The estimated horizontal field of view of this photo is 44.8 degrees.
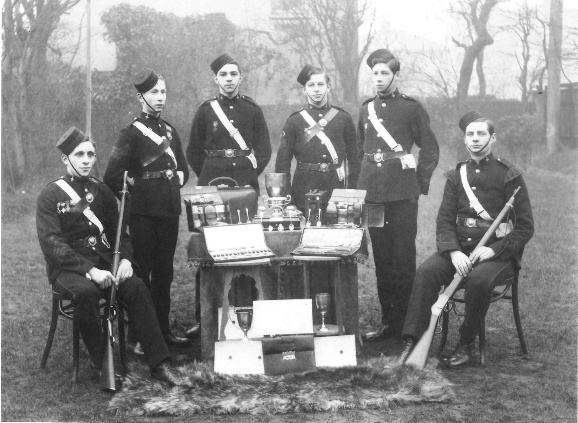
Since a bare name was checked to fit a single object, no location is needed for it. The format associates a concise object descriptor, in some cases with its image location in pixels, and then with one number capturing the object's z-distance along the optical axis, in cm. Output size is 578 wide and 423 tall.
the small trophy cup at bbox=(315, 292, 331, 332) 411
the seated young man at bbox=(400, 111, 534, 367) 422
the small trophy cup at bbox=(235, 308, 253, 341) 395
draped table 425
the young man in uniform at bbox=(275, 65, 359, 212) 491
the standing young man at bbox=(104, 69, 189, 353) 457
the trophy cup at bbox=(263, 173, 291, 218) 449
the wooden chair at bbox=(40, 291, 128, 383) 406
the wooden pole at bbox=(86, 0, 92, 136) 595
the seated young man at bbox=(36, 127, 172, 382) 402
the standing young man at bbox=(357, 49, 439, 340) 477
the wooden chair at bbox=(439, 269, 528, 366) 428
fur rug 360
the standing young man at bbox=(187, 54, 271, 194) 497
